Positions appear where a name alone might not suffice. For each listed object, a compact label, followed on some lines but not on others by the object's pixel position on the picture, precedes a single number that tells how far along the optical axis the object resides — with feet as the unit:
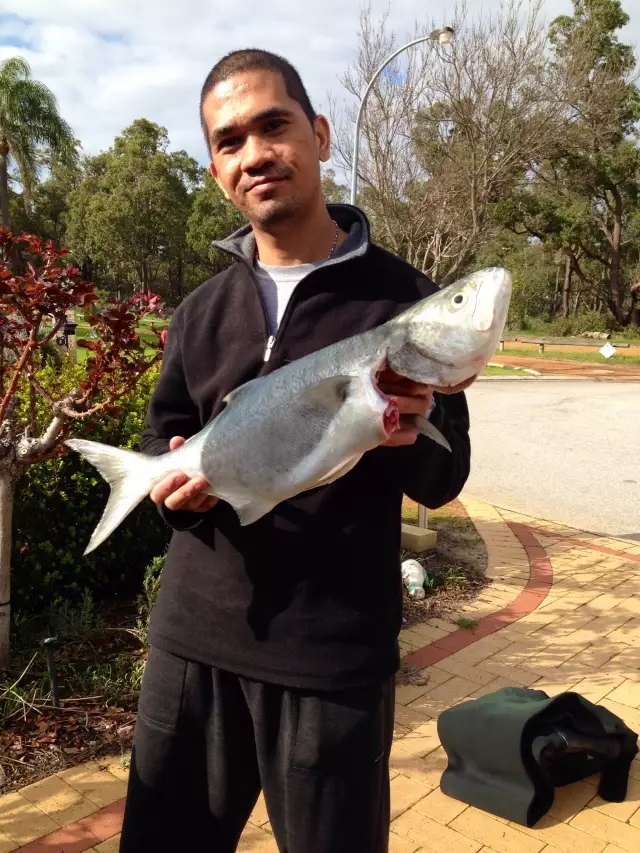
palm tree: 108.88
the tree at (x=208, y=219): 133.69
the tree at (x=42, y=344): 10.11
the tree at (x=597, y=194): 109.42
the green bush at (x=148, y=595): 13.56
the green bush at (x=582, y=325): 135.95
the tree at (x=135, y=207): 130.93
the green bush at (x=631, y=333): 129.10
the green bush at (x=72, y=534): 13.52
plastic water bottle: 17.54
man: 5.84
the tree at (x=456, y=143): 39.50
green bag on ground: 10.16
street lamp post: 37.42
